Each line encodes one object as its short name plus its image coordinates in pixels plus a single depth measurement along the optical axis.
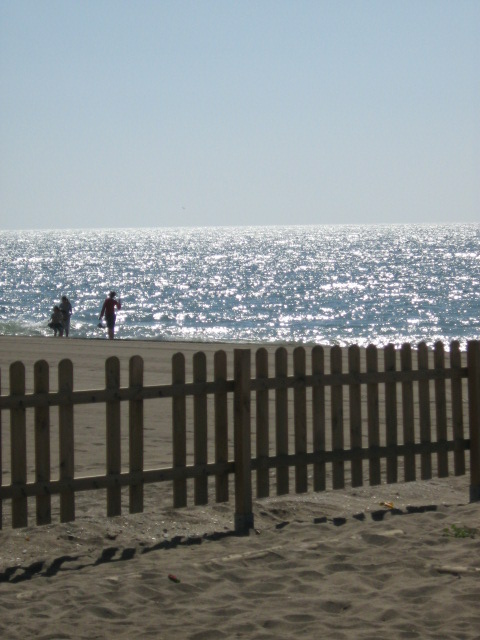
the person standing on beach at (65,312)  63.03
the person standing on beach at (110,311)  57.56
